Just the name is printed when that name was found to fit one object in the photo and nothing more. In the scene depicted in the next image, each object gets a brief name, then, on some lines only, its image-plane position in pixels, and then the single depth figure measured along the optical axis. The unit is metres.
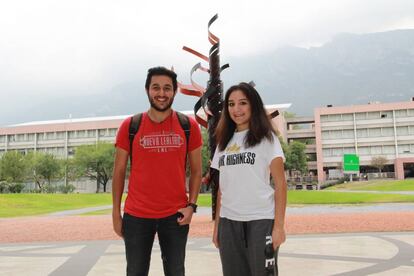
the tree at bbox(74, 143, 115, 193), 63.28
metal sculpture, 13.48
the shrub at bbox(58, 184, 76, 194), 56.31
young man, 3.41
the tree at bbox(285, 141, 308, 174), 62.59
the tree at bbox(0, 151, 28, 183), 57.38
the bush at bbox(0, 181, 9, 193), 50.12
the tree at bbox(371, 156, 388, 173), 63.28
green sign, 52.50
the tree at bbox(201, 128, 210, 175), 49.31
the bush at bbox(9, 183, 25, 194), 50.06
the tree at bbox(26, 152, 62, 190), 62.62
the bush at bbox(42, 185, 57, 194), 56.82
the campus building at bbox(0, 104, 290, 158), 77.88
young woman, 3.08
